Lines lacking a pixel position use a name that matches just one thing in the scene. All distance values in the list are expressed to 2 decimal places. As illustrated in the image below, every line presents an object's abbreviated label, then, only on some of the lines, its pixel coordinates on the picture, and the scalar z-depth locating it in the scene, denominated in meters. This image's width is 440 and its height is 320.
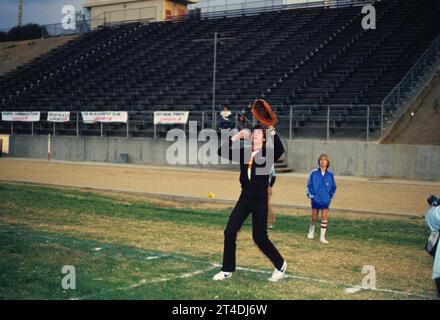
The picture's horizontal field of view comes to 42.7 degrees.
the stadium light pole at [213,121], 28.41
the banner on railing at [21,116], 35.45
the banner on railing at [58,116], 34.10
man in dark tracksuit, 7.34
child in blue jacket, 10.82
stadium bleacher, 29.14
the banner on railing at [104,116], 32.06
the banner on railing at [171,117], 29.33
